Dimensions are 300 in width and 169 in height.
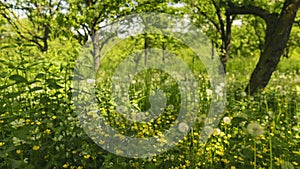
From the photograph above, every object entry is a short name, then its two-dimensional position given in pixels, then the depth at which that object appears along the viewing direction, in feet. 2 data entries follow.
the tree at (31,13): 31.86
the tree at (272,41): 18.65
